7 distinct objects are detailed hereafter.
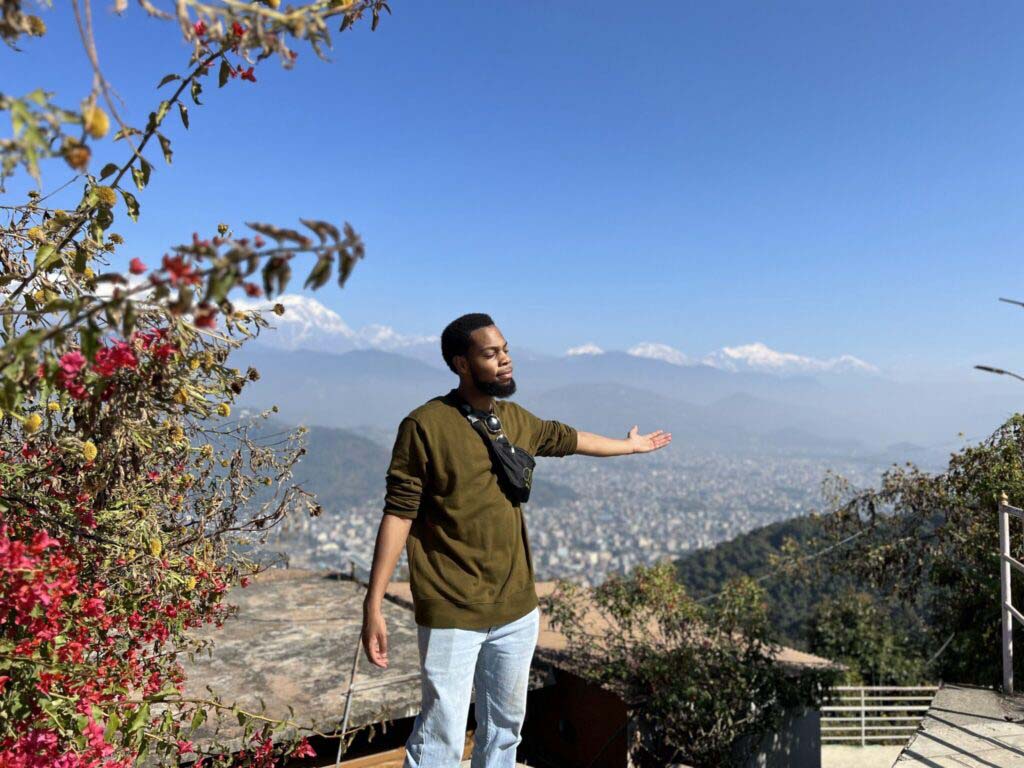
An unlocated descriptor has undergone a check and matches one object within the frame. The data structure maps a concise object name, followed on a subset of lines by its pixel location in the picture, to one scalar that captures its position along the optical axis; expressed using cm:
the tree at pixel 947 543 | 750
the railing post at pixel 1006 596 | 419
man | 266
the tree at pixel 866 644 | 1427
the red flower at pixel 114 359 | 158
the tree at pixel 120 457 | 120
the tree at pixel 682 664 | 662
